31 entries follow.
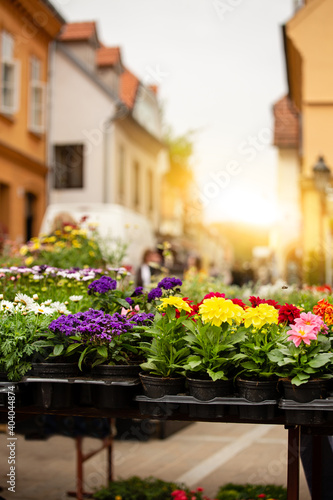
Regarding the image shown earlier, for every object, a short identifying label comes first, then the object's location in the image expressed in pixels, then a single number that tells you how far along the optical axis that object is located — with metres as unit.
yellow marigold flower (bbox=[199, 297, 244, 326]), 2.90
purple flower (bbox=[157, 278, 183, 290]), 3.53
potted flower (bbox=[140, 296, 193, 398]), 2.91
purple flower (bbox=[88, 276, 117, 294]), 3.46
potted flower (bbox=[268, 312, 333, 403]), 2.76
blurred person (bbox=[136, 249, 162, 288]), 9.59
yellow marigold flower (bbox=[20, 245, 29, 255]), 6.41
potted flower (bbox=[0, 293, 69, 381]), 3.09
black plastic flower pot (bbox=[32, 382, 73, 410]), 3.07
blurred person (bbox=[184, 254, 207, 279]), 7.68
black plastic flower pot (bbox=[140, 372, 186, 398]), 2.90
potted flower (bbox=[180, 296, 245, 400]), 2.85
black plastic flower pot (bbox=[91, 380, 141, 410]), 3.01
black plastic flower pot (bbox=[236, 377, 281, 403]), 2.81
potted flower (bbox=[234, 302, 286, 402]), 2.82
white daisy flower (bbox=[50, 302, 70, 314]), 3.48
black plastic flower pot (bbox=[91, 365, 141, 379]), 3.04
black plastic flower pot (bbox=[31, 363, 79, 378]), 3.08
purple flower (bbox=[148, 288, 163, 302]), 3.53
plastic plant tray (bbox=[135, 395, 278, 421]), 2.84
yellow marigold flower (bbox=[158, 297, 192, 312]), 3.09
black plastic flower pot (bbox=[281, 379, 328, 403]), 2.77
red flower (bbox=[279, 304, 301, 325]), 3.21
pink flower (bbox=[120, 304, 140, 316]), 3.37
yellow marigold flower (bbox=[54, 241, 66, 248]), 6.52
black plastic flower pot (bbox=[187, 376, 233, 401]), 2.84
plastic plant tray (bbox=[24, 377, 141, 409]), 3.01
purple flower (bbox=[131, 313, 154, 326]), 3.20
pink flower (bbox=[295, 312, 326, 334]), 2.84
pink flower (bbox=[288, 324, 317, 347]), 2.77
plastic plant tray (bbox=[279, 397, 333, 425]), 2.77
